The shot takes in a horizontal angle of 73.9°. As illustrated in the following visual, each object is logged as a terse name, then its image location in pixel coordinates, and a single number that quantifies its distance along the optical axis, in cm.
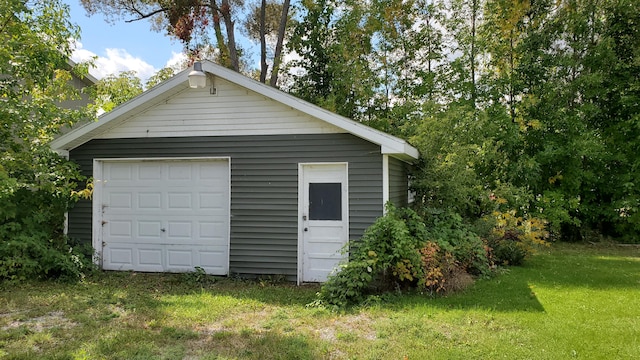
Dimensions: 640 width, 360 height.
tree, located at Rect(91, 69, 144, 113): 1332
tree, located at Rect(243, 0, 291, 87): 1600
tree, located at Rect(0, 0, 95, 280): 672
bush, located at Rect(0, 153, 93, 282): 679
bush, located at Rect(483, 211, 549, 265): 864
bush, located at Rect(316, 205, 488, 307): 590
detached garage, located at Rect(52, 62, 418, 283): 705
